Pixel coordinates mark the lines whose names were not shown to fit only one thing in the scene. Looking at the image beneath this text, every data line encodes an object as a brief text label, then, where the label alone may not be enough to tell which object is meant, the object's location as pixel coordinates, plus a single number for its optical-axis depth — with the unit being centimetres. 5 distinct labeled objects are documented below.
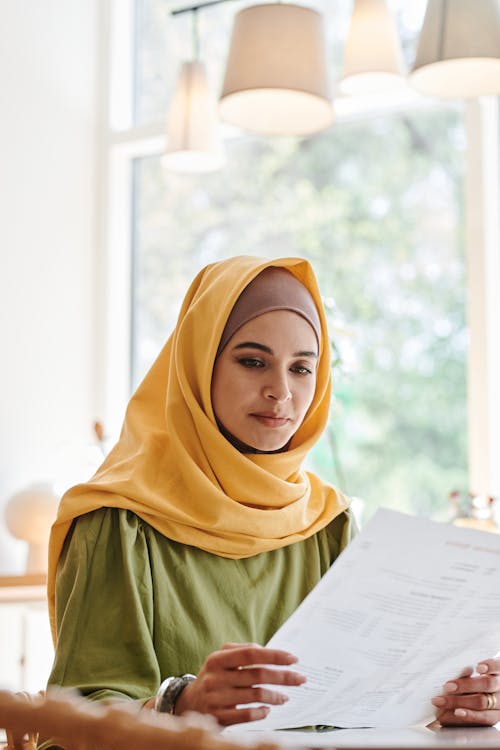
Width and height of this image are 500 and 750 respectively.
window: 320
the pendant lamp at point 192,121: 286
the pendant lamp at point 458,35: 206
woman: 146
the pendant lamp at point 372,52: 237
